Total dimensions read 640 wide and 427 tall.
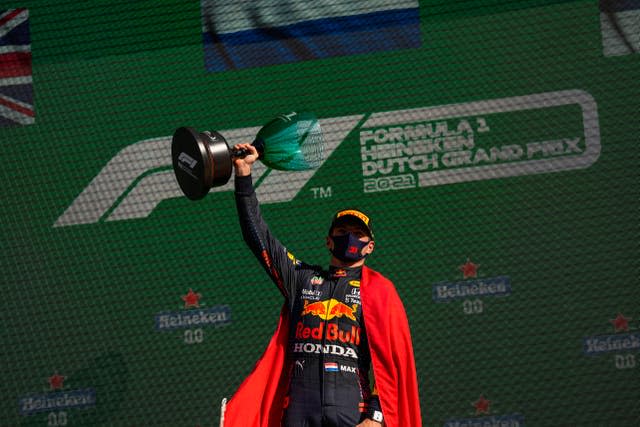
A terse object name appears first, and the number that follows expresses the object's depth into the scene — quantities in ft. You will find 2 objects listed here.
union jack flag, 33.83
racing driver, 19.44
